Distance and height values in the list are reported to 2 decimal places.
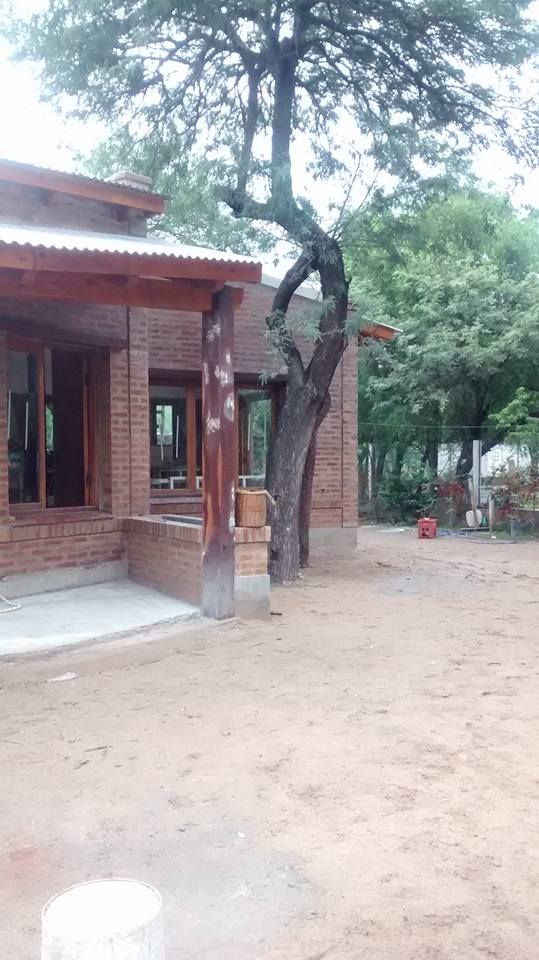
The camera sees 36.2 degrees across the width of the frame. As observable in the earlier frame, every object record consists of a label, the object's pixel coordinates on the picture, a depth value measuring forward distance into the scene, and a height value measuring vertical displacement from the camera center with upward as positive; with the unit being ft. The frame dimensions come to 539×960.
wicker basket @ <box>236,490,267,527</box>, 26.81 -1.28
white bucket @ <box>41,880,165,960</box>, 6.29 -3.62
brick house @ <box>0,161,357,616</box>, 23.40 +2.58
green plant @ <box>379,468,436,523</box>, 66.85 -2.26
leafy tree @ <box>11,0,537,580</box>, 35.06 +17.80
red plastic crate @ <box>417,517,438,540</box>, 56.95 -4.28
